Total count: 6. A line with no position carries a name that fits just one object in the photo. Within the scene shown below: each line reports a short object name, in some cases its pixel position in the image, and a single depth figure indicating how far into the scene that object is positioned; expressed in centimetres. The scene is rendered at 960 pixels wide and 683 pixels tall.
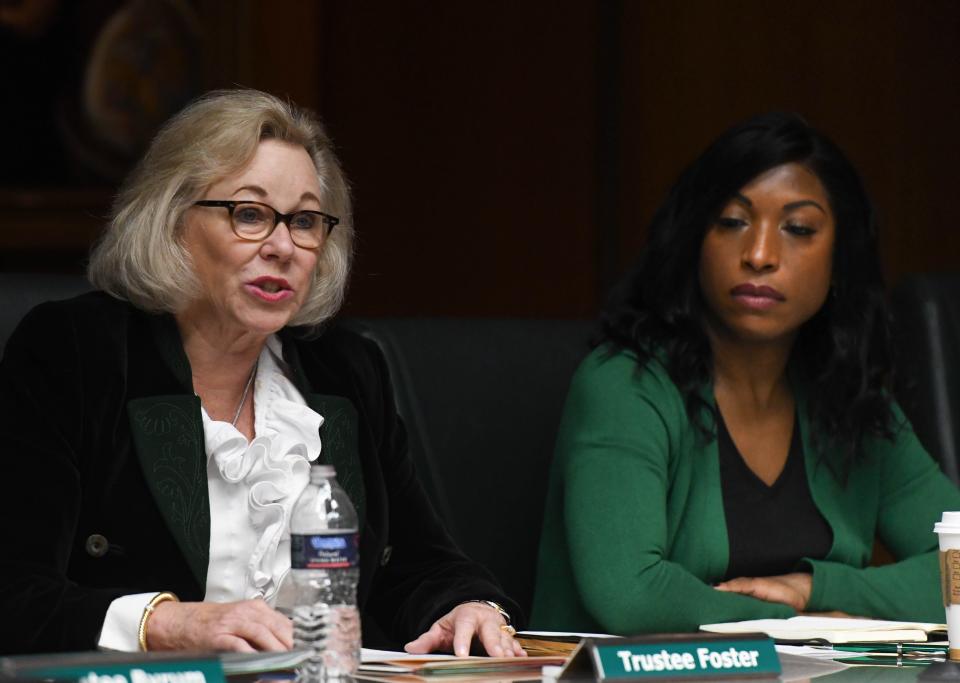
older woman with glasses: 658
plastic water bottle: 620
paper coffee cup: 641
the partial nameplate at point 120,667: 600
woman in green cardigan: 706
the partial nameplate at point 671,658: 615
